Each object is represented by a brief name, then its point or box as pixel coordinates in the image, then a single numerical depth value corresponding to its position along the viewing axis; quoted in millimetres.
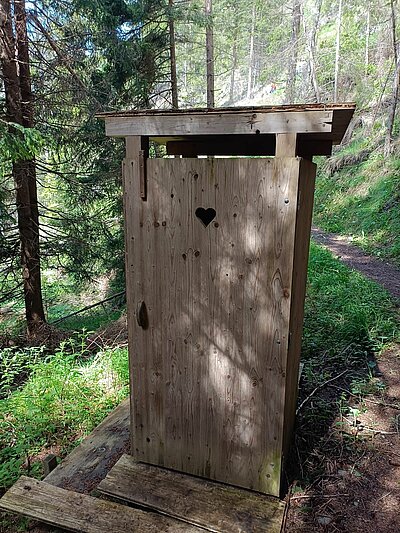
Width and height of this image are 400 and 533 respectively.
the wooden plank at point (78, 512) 2264
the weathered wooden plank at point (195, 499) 2260
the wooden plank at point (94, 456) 2758
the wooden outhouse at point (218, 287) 2137
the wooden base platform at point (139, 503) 2268
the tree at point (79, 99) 6641
